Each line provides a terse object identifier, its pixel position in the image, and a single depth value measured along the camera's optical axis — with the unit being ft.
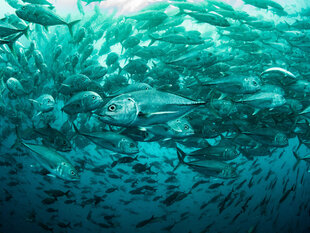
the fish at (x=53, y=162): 9.50
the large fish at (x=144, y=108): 5.59
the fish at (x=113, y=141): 9.83
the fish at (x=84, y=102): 10.64
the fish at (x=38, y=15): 11.14
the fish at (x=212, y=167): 12.02
